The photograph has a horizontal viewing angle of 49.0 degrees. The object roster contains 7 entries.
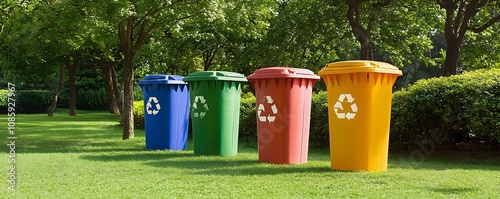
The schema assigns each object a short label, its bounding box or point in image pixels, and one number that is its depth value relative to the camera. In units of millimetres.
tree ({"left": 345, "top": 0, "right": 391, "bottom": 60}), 16594
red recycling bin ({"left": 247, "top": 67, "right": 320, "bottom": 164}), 8016
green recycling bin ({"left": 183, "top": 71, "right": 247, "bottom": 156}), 9328
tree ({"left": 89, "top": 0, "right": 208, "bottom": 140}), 11211
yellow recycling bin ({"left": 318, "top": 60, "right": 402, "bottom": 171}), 6977
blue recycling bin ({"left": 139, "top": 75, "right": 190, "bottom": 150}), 10523
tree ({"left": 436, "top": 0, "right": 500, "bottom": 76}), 15875
